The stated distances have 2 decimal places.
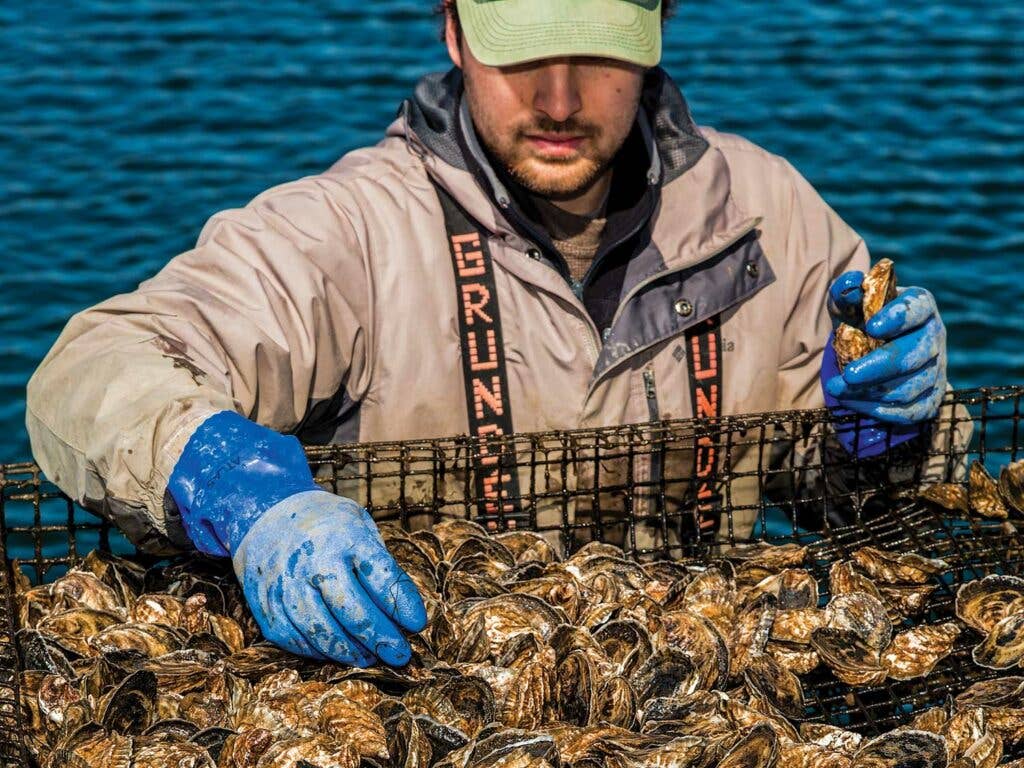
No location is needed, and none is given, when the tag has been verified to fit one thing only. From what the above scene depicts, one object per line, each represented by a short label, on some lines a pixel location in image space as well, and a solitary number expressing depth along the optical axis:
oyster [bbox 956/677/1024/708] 3.34
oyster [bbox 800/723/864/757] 3.17
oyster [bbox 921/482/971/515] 4.21
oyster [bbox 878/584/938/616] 3.75
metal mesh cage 3.80
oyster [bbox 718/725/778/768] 2.99
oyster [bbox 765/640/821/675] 3.55
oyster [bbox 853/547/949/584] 3.86
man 4.03
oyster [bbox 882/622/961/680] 3.52
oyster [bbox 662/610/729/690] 3.41
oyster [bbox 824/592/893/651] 3.52
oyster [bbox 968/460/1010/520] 4.16
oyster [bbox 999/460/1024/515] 4.08
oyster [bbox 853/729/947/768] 3.09
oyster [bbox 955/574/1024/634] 3.59
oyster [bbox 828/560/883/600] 3.74
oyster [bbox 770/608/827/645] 3.59
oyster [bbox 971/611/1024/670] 3.47
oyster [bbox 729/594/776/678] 3.50
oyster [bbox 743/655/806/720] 3.37
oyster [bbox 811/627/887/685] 3.46
